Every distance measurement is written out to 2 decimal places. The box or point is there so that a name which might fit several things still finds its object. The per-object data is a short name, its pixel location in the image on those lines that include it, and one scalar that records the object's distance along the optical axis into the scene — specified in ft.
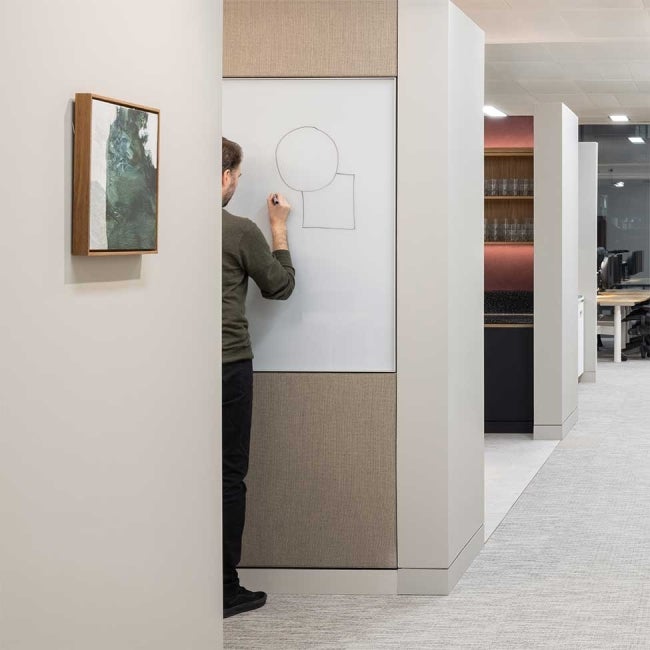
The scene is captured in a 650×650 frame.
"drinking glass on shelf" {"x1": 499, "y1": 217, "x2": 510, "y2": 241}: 35.78
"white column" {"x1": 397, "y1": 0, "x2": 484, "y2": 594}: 16.43
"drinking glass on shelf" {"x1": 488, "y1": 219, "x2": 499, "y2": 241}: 35.99
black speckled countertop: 36.37
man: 15.35
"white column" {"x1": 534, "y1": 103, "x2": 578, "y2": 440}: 31.42
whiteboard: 16.62
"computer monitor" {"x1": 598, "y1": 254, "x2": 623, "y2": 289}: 61.82
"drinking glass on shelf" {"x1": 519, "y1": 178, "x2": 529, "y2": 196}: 35.29
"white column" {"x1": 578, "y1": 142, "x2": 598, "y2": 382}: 46.50
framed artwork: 8.01
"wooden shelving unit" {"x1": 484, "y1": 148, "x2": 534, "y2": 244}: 36.24
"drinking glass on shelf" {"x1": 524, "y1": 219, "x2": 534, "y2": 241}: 35.68
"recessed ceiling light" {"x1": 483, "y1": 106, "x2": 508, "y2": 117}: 50.93
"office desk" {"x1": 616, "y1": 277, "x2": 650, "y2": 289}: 65.82
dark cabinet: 32.32
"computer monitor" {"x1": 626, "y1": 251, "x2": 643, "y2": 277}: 66.08
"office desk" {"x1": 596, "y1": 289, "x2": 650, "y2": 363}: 53.31
